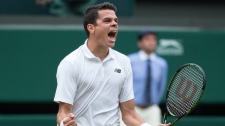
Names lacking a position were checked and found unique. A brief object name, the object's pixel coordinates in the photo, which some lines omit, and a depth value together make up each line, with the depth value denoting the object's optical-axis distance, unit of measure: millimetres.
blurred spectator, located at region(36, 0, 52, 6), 18374
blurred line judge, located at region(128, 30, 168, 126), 17252
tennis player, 9888
